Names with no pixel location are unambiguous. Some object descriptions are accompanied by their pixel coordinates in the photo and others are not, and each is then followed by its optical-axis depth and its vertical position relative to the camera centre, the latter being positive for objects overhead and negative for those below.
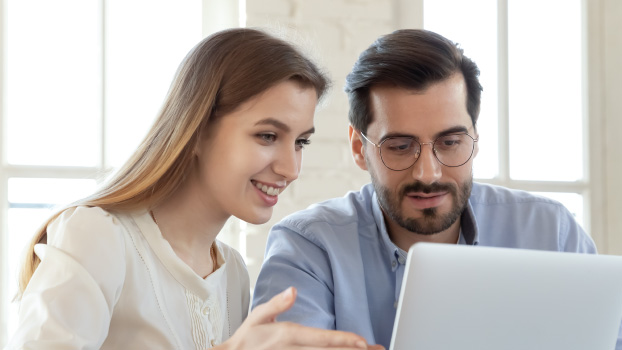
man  1.67 -0.03
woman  1.50 -0.01
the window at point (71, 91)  2.02 +0.16
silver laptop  1.30 -0.08
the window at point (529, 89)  2.31 +0.19
